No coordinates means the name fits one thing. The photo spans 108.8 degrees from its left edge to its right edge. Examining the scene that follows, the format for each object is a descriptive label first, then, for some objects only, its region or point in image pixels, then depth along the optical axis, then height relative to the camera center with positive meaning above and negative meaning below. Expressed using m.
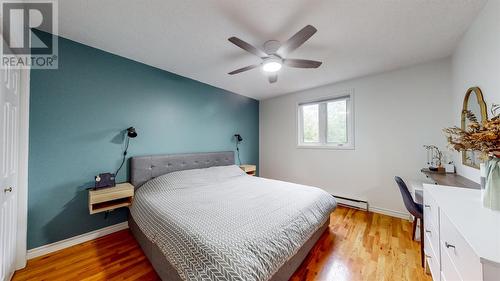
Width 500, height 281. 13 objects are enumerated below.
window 3.39 +0.36
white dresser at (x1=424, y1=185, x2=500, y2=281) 0.69 -0.45
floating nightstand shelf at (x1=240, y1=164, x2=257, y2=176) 3.88 -0.62
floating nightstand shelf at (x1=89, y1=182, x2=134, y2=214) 1.97 -0.66
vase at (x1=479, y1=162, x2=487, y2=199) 1.17 -0.23
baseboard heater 3.11 -1.12
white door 1.35 -0.22
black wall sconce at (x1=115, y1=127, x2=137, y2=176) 2.40 +0.06
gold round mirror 1.68 +0.31
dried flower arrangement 1.04 +0.02
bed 1.15 -0.69
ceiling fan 1.66 +0.93
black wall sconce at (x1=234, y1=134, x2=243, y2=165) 4.09 +0.01
